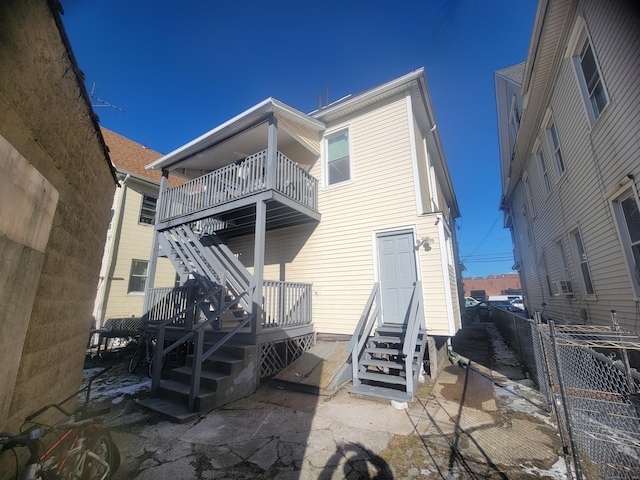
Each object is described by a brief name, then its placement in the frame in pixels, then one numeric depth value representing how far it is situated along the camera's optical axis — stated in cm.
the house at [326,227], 620
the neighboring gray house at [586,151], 445
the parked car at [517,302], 2842
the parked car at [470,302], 2648
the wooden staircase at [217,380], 454
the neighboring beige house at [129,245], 1056
